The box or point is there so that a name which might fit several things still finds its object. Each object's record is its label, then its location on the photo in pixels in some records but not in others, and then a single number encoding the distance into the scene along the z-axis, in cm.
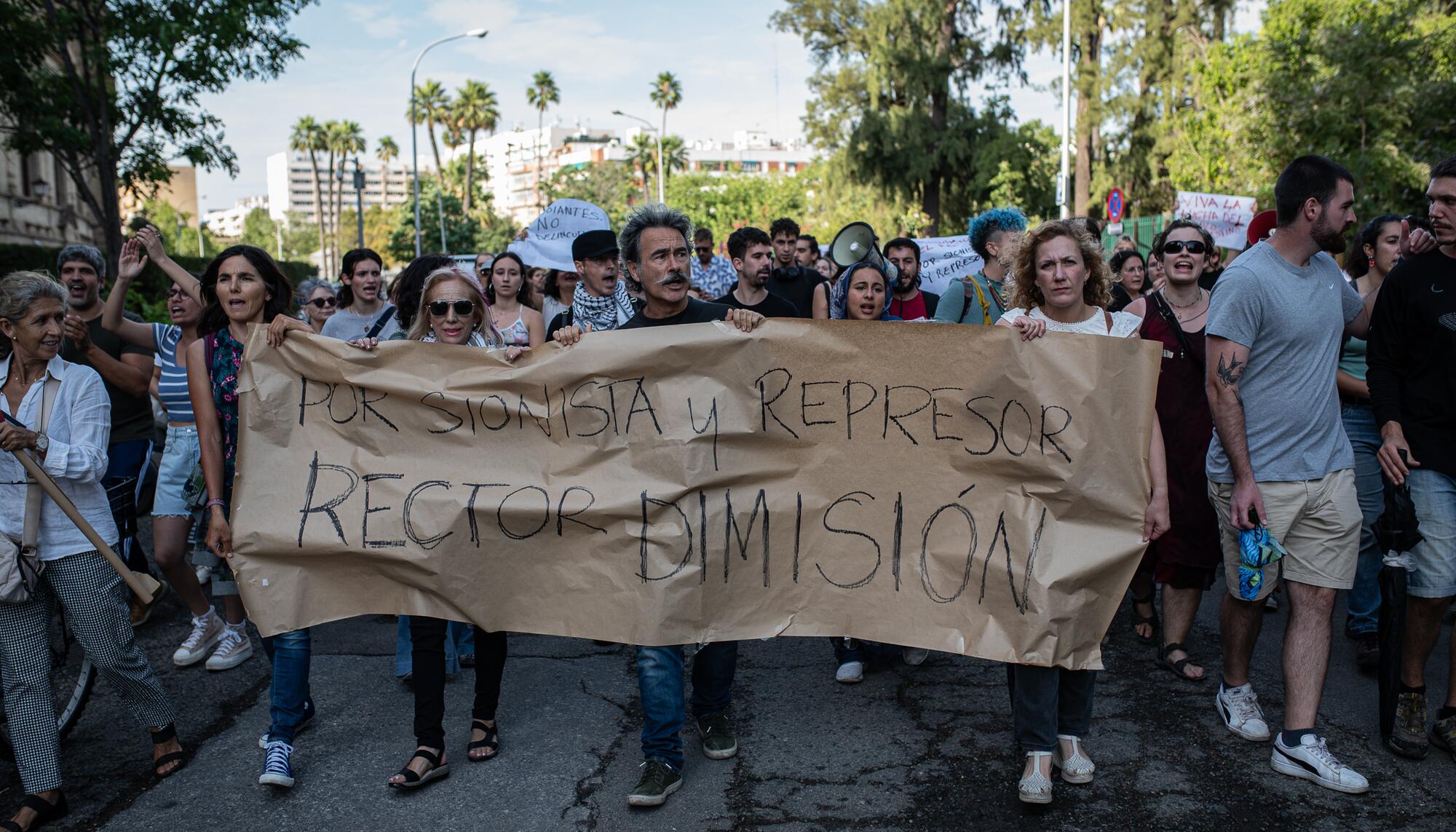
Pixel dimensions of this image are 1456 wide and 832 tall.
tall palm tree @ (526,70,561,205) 9175
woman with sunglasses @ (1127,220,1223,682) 485
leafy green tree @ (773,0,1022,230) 2836
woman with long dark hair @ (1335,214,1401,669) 492
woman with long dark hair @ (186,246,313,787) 392
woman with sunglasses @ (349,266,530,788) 386
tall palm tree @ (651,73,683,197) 9088
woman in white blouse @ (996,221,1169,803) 356
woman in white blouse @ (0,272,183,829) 367
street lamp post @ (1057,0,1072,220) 2370
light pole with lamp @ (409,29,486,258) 3894
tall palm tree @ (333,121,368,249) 9088
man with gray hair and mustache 371
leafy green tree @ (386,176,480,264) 5312
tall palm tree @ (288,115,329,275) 8767
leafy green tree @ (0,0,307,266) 1350
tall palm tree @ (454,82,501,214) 8181
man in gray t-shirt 382
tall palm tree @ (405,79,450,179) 7925
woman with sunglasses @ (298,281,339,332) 756
